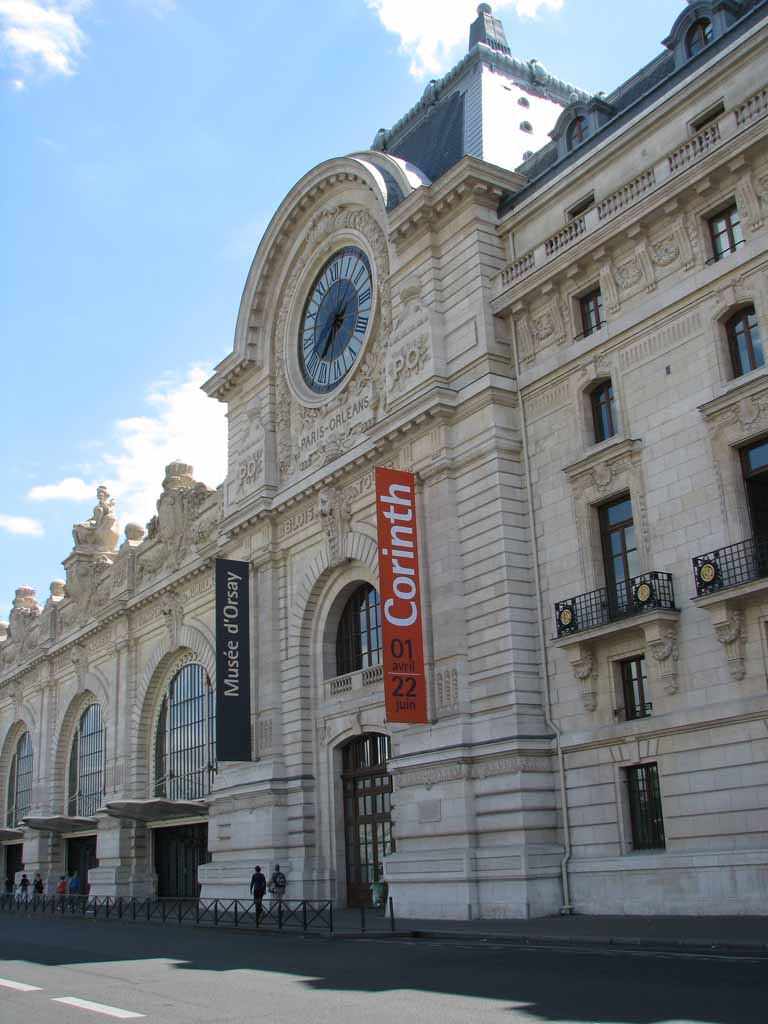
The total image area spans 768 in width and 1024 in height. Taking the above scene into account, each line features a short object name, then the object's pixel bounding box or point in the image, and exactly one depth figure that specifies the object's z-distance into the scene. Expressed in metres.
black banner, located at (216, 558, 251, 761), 35.50
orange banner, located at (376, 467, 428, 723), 27.27
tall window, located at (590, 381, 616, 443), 26.62
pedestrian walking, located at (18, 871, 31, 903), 51.59
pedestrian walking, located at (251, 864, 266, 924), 28.99
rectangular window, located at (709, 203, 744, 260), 23.92
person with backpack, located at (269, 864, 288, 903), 31.97
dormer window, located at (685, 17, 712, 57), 27.03
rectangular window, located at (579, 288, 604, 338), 27.31
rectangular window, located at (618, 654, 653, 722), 24.31
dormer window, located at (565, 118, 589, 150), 29.92
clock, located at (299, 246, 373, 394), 35.47
